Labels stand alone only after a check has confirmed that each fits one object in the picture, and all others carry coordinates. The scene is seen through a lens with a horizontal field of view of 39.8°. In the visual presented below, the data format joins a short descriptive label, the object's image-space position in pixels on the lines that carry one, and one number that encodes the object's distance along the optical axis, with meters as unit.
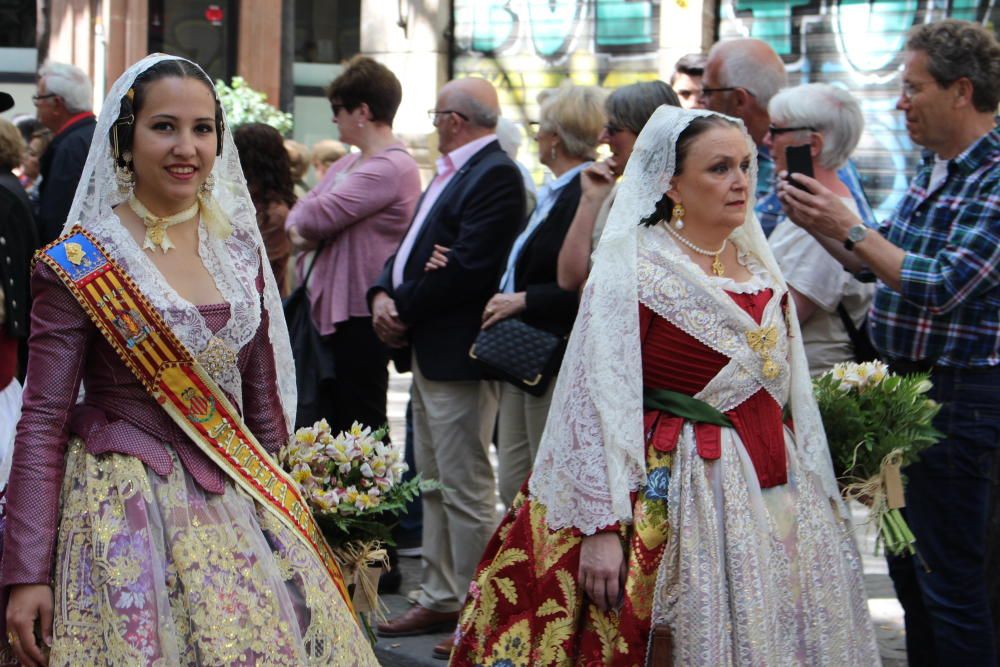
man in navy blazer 5.83
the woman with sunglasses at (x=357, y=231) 6.42
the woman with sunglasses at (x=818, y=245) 4.86
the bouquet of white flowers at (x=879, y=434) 4.03
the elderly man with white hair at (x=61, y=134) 7.00
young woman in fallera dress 3.02
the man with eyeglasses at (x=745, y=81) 5.90
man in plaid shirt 4.44
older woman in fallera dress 3.65
